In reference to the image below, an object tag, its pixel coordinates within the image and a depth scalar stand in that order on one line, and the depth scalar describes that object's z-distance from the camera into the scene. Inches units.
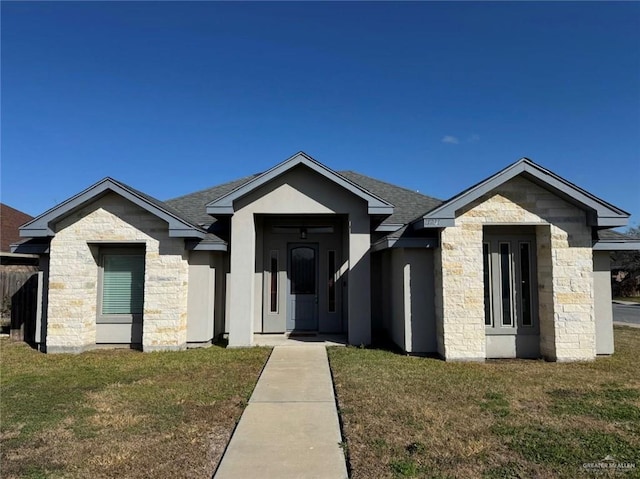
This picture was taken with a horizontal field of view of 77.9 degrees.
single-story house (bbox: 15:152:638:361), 326.3
